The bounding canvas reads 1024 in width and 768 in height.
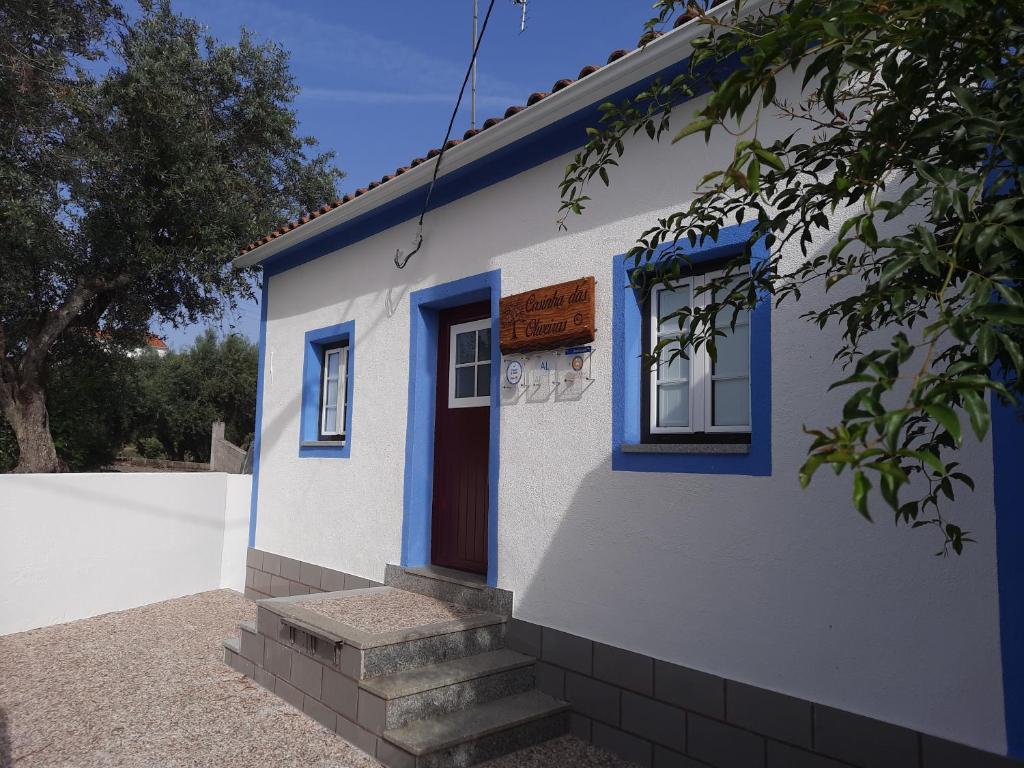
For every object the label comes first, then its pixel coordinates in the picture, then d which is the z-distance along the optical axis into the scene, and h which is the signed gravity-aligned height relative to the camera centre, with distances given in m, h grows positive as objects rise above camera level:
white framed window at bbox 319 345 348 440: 7.06 +0.45
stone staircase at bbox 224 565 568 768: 3.84 -1.39
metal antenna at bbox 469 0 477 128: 6.91 +3.27
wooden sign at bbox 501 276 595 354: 4.48 +0.81
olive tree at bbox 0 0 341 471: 9.68 +3.77
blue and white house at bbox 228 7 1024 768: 2.98 -0.30
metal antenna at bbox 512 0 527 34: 5.29 +3.19
